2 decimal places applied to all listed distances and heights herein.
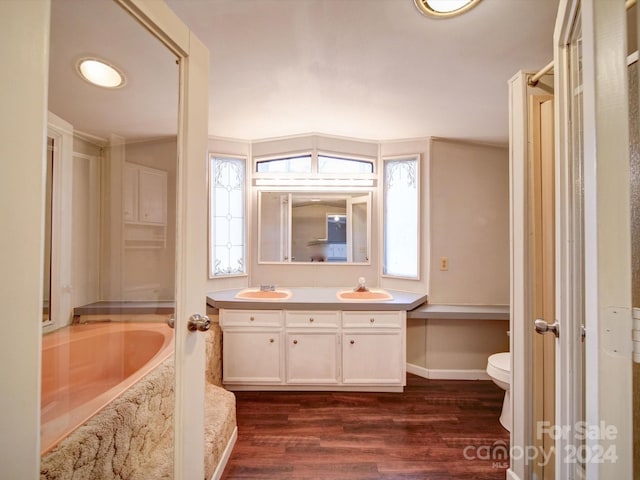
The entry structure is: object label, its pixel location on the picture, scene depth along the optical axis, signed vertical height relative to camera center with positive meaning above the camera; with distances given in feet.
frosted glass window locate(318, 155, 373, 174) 9.45 +2.59
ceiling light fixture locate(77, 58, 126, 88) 2.81 +1.87
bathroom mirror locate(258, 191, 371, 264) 9.38 +0.49
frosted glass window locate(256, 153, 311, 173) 9.43 +2.58
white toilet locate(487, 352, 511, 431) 6.22 -2.86
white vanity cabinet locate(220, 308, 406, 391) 7.70 -2.74
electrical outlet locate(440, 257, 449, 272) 9.00 -0.63
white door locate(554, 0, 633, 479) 1.85 +0.01
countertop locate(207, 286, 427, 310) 7.65 -1.60
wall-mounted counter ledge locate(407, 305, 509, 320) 8.11 -1.97
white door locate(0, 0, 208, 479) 1.47 +0.10
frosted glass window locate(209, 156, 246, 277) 8.96 +0.82
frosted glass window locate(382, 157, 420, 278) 9.16 +0.85
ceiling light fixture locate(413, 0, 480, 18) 4.05 +3.38
